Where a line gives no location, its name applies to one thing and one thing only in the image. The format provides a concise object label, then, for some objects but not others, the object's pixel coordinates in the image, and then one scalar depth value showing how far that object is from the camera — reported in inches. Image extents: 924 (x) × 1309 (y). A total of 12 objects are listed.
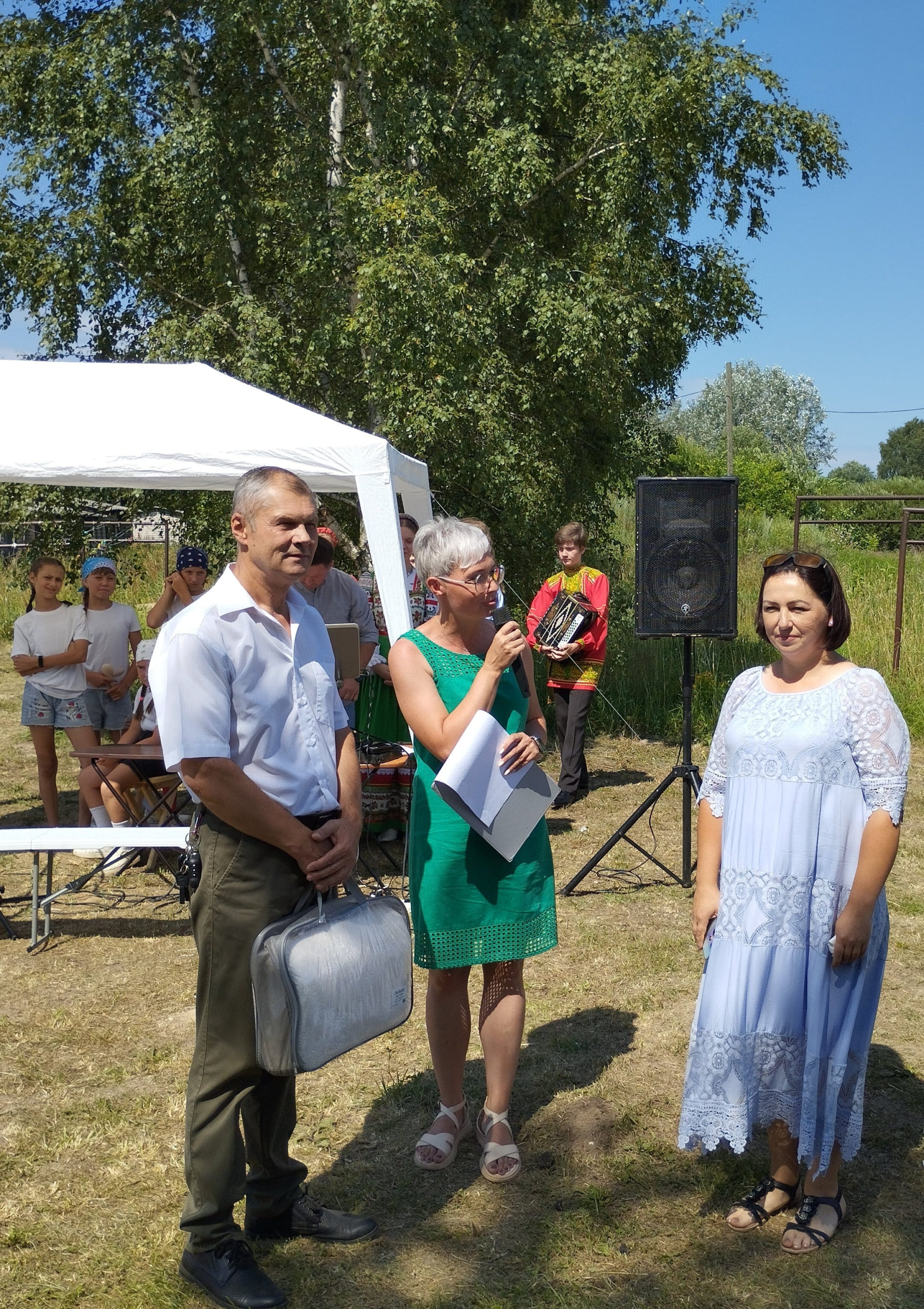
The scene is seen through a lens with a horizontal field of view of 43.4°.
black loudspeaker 229.5
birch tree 424.8
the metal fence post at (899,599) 476.1
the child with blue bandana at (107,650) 279.3
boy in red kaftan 327.6
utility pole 1259.8
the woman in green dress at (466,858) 121.1
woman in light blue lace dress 111.6
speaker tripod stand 231.6
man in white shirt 100.1
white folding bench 213.8
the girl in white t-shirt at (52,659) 272.2
